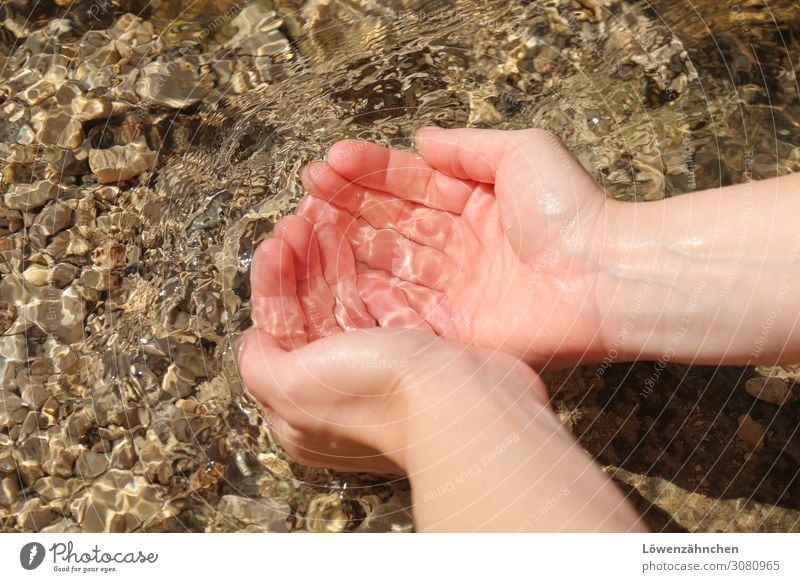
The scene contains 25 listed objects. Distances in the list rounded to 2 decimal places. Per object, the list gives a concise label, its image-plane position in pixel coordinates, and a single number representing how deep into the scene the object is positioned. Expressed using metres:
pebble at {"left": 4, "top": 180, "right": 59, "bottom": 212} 0.58
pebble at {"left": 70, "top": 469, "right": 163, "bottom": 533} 0.54
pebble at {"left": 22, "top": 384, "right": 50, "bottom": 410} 0.55
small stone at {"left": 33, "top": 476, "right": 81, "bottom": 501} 0.54
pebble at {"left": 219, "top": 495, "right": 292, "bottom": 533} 0.54
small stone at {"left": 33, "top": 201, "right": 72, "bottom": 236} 0.57
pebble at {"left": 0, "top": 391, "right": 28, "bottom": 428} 0.55
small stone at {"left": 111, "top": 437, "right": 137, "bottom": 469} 0.55
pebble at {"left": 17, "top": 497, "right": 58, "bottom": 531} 0.53
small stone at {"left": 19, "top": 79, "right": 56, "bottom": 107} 0.59
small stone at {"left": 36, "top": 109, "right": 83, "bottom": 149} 0.58
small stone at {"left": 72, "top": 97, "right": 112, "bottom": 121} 0.59
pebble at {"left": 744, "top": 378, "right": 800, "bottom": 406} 0.56
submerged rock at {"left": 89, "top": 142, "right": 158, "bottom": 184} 0.58
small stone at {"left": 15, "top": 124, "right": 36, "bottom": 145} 0.58
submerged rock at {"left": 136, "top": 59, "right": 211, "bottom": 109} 0.59
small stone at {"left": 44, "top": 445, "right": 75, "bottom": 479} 0.54
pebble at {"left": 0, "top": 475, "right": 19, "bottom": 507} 0.54
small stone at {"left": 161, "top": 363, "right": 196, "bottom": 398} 0.56
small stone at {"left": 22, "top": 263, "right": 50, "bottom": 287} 0.56
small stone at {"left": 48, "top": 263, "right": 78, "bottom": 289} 0.56
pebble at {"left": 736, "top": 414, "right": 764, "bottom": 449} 0.55
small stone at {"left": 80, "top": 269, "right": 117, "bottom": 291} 0.57
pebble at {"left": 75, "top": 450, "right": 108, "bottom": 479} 0.54
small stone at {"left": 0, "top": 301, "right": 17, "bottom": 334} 0.56
